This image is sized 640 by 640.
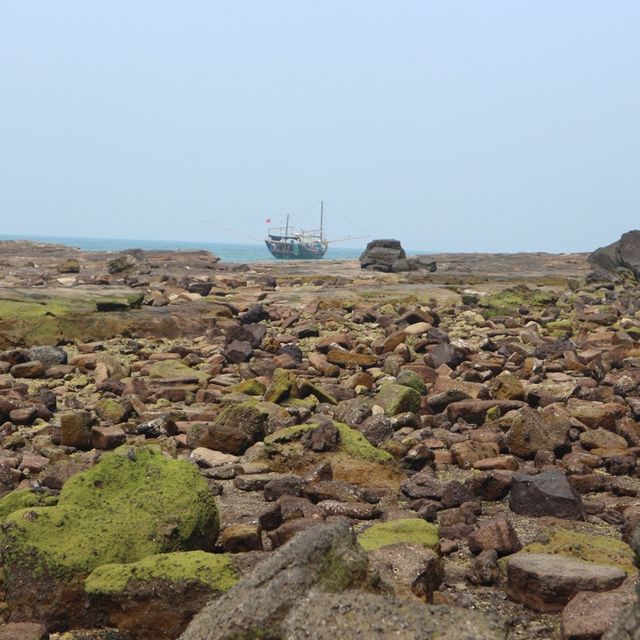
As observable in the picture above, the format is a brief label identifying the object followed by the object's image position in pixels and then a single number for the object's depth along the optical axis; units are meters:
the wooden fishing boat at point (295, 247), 116.89
